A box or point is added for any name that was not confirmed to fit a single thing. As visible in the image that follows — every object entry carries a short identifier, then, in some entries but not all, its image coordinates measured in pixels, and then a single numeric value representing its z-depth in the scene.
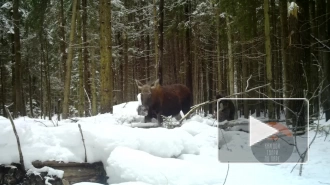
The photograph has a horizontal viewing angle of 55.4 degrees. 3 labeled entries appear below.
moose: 10.21
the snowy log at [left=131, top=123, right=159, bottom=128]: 8.33
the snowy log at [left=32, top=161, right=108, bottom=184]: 4.55
